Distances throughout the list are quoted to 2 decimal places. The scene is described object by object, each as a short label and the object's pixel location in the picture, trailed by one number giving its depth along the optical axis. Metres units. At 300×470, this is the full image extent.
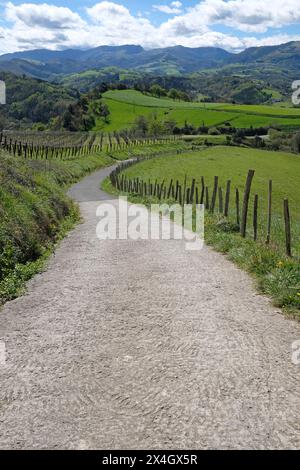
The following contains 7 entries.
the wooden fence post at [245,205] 18.67
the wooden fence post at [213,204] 25.67
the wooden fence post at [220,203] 24.96
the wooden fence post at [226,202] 22.99
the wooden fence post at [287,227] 14.88
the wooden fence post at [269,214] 16.42
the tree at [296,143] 129.00
